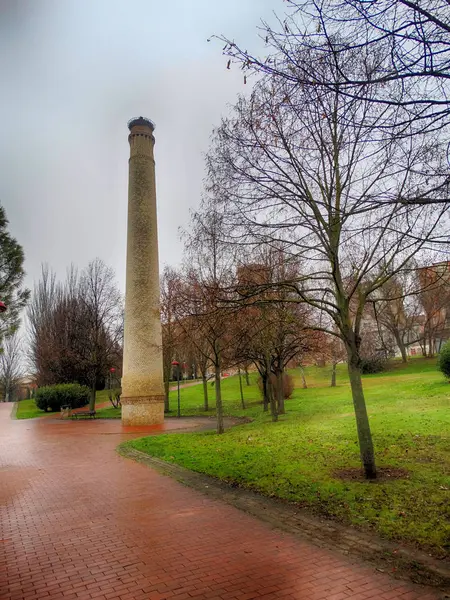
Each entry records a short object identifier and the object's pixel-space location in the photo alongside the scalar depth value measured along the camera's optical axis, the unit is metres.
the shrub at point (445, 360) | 21.73
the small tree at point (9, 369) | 60.88
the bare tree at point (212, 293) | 8.63
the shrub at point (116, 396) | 33.34
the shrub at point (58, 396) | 34.59
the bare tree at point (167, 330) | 24.16
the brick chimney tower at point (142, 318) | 20.66
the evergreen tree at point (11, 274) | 21.49
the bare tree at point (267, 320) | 8.96
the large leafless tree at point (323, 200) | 7.74
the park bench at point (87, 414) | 27.02
